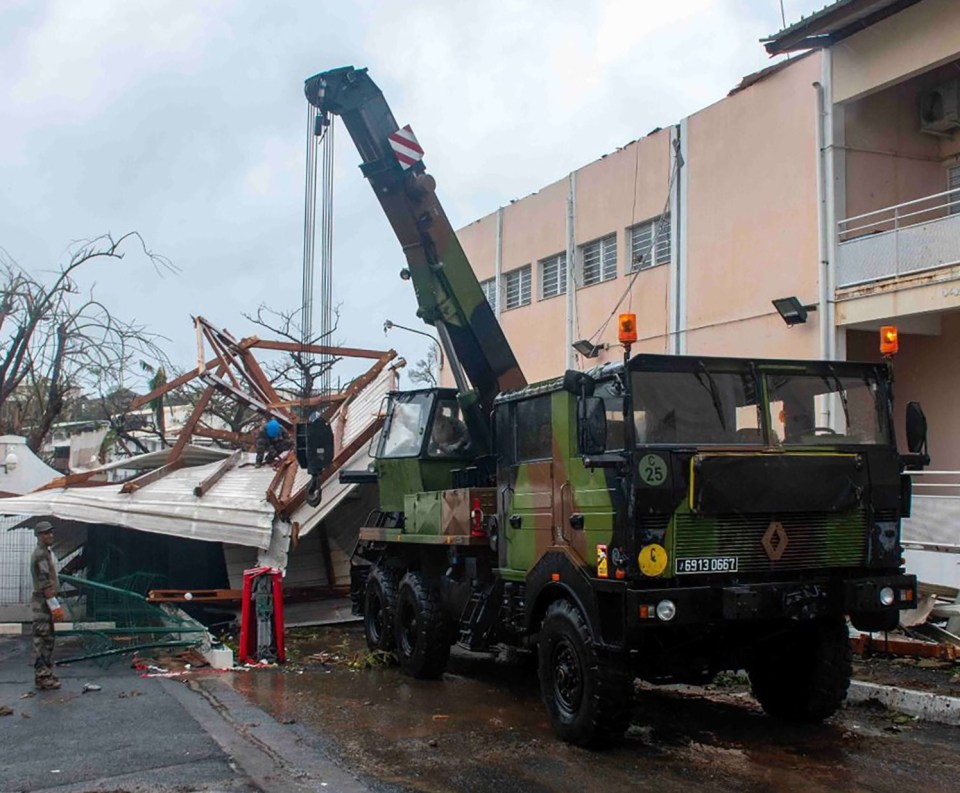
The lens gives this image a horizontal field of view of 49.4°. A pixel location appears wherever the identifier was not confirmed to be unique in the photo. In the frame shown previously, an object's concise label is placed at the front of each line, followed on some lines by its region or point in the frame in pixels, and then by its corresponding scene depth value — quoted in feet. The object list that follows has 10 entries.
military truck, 22.65
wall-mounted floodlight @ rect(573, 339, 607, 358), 64.28
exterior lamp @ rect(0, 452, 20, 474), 73.51
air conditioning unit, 49.29
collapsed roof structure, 45.70
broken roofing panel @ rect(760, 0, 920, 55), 46.11
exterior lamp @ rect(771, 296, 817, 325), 49.73
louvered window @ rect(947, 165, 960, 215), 52.05
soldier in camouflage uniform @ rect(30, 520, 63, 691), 33.76
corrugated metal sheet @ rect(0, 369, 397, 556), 45.47
